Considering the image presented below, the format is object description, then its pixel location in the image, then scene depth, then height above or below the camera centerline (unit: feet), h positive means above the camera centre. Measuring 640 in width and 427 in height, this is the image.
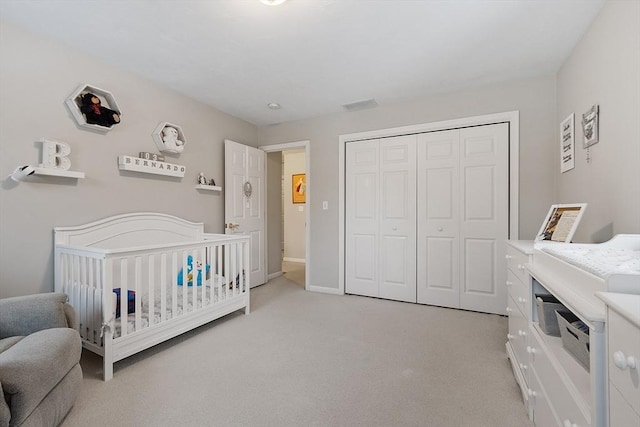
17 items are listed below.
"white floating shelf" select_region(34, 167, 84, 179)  6.37 +0.86
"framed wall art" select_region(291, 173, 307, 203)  20.13 +1.71
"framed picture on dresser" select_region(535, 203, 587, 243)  5.28 -0.20
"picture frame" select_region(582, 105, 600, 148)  5.85 +1.90
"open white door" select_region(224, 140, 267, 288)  11.71 +0.56
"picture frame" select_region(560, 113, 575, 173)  7.23 +1.87
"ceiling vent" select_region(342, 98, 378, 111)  10.74 +4.18
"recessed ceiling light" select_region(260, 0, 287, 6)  5.45 +4.03
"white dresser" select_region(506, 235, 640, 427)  2.35 -1.30
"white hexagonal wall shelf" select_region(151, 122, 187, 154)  9.14 +2.41
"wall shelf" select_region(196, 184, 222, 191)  10.58 +0.88
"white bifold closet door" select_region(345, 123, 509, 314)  9.46 -0.18
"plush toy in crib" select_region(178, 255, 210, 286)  8.78 -2.04
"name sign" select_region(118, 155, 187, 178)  8.15 +1.35
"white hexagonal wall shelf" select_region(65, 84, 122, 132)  7.12 +2.86
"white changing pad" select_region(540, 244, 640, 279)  2.63 -0.50
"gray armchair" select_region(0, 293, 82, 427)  3.55 -2.13
